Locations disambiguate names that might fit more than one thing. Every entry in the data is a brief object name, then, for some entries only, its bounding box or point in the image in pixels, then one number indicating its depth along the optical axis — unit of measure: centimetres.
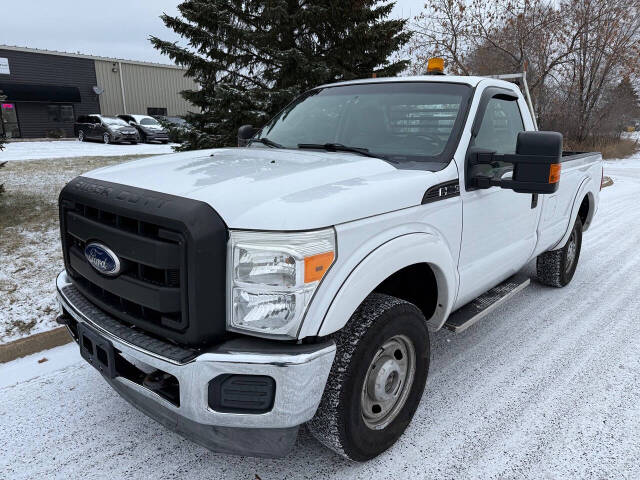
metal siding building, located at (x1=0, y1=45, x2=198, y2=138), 2836
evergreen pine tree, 845
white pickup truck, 186
